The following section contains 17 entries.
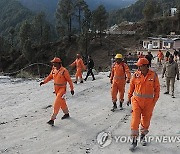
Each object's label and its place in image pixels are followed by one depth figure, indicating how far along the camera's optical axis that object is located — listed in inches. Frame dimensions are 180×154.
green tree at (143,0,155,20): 3254.7
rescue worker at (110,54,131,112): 424.2
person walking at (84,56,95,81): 769.6
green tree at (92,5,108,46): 2945.4
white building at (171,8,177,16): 3627.0
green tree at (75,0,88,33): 3230.8
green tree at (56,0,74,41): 3218.5
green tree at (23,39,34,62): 2886.3
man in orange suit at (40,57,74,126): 364.2
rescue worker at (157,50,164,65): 1176.9
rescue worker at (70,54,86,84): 704.4
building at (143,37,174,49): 2268.7
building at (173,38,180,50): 2274.2
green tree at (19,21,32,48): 3134.8
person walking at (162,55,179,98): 538.0
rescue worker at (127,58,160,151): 280.8
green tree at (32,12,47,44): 3418.6
